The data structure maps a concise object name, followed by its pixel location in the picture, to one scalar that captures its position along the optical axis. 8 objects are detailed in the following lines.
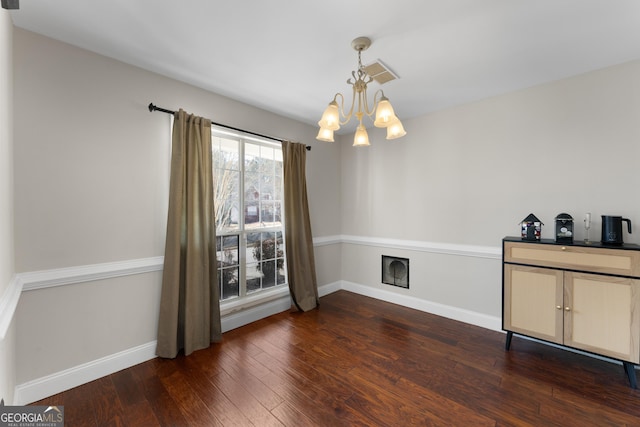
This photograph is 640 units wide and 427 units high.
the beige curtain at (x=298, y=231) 3.41
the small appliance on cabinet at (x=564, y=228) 2.32
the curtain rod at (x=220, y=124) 2.36
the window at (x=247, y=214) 2.94
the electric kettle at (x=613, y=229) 2.12
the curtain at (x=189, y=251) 2.37
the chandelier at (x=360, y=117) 1.77
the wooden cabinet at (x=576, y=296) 1.98
